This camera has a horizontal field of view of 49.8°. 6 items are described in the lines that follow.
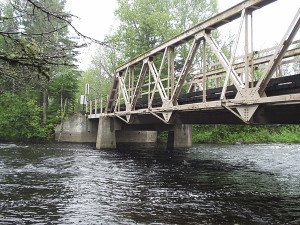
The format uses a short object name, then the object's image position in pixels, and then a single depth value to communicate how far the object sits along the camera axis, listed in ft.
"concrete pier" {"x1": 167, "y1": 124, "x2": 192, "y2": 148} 91.20
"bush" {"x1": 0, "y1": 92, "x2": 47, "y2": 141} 106.63
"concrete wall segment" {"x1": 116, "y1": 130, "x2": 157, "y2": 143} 112.68
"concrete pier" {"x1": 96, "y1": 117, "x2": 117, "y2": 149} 86.38
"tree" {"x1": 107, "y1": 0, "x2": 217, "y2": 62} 129.49
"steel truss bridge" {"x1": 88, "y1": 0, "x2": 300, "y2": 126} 29.01
